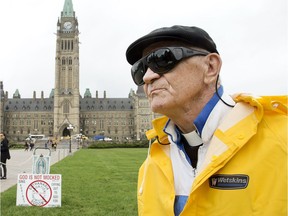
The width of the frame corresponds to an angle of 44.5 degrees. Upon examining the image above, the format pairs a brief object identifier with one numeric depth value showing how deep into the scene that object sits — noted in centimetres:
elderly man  144
